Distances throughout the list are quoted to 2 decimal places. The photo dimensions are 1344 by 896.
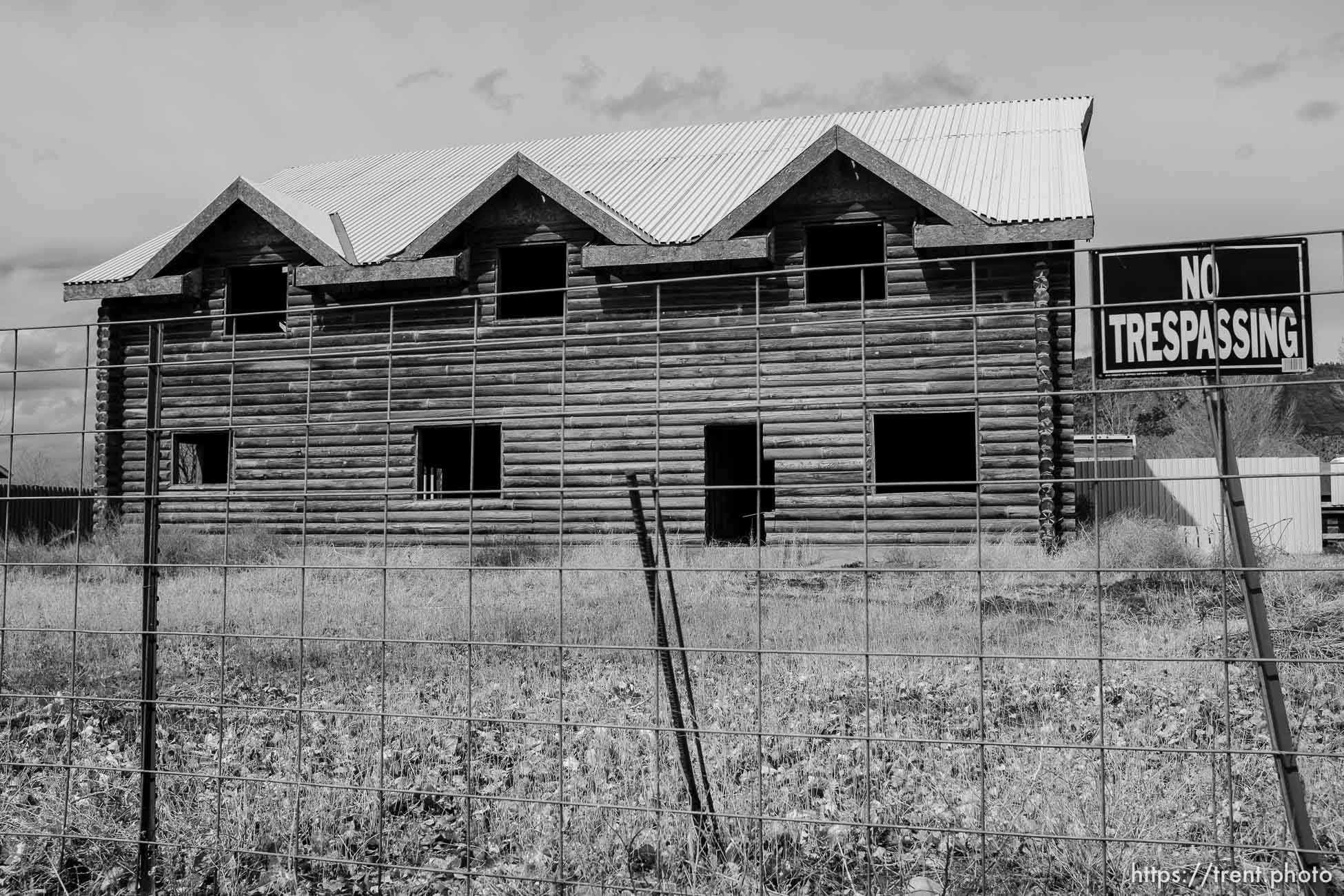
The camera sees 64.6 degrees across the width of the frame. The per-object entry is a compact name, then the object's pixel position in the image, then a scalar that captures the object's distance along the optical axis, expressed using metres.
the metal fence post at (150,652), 4.04
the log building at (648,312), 14.60
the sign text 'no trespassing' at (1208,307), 3.32
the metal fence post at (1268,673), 3.10
